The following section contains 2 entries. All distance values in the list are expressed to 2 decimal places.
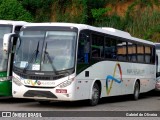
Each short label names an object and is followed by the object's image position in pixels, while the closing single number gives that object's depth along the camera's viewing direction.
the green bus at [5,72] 18.28
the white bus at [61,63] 16.31
